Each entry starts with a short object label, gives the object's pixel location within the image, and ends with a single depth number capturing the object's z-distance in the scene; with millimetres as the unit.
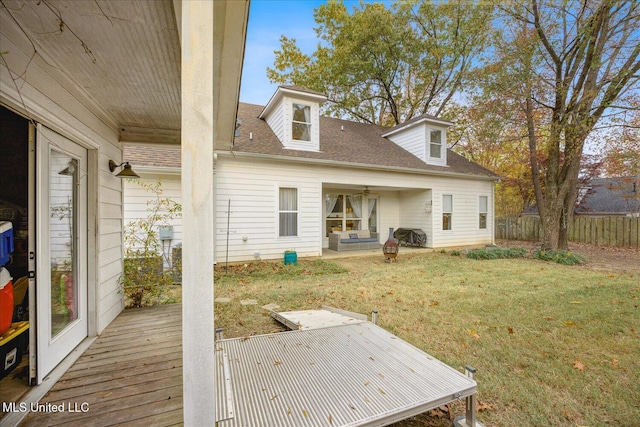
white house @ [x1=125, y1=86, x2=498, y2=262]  7633
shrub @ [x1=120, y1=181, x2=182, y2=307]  4008
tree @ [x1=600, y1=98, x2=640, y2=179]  8070
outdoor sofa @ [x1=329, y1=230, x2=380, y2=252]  10336
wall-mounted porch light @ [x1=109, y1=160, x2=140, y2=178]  3590
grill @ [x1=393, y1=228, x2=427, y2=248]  11117
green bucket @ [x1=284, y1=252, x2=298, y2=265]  7820
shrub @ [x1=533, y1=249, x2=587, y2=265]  8156
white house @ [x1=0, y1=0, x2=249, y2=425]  1211
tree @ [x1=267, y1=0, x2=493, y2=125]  14734
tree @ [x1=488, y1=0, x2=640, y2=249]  7875
